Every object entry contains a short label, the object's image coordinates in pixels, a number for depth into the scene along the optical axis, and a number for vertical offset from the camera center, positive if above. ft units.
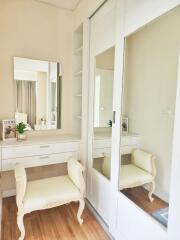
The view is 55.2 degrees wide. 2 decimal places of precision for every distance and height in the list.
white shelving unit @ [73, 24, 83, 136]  8.57 +1.17
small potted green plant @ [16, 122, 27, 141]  7.39 -1.16
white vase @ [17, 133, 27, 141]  7.44 -1.42
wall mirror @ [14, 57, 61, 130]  7.64 +0.53
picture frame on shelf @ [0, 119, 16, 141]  7.25 -1.07
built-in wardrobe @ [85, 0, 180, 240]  3.63 +0.02
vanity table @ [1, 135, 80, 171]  6.51 -1.87
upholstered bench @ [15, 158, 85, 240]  5.15 -2.87
